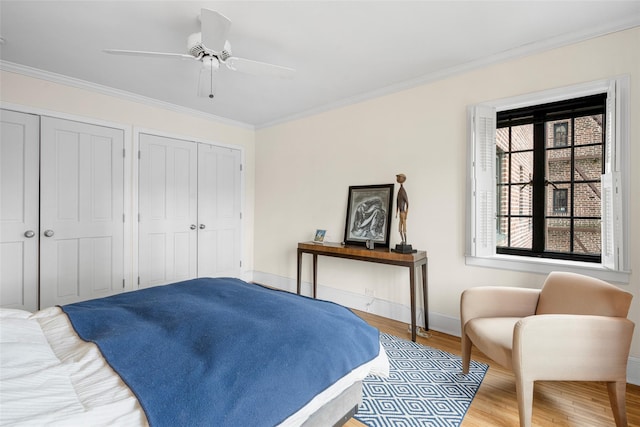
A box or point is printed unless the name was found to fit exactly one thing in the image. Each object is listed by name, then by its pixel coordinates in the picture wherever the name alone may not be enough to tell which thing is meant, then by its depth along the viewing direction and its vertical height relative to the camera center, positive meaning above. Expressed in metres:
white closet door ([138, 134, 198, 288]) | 3.72 +0.04
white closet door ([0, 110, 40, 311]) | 2.80 +0.02
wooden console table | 2.75 -0.42
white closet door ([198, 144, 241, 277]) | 4.28 +0.03
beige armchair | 1.61 -0.72
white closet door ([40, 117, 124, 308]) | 3.04 +0.01
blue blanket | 0.98 -0.56
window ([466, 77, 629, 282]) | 2.14 +0.29
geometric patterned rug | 1.76 -1.17
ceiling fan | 1.79 +1.11
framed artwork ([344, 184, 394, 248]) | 3.27 +0.00
